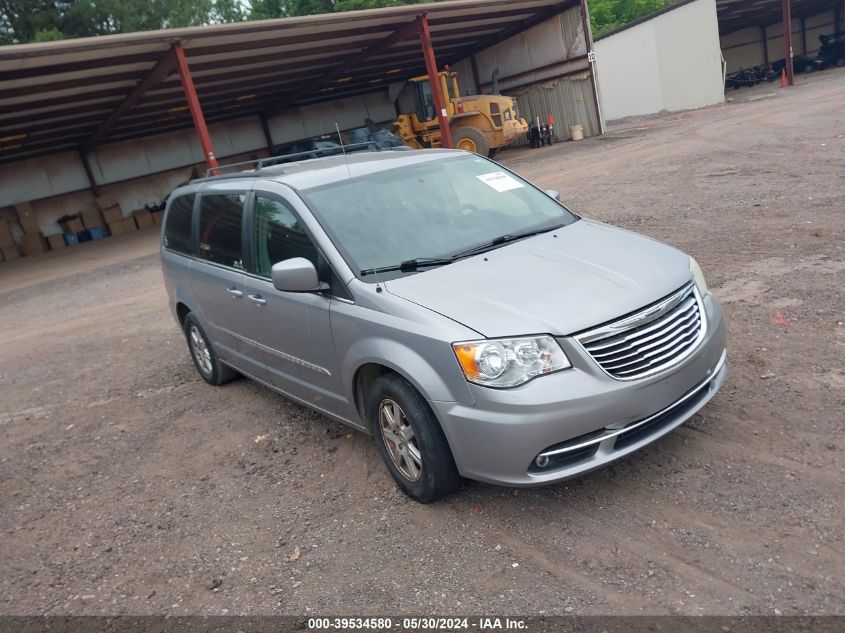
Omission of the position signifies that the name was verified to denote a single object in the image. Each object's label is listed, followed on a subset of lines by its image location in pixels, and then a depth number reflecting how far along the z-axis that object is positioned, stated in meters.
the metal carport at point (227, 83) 16.16
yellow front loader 21.88
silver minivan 3.21
